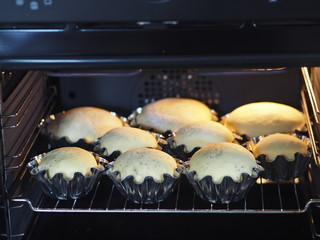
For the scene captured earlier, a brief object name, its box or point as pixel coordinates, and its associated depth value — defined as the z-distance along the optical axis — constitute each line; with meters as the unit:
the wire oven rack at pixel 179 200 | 1.44
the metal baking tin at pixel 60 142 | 1.60
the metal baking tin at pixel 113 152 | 1.52
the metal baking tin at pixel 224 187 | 1.34
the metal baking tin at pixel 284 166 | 1.42
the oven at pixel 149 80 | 1.00
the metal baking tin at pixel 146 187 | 1.35
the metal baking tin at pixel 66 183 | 1.37
